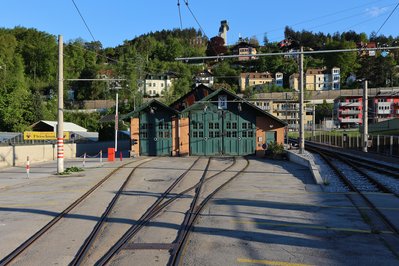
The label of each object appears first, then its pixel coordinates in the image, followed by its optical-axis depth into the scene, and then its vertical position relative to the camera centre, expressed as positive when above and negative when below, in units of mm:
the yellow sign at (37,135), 32938 +211
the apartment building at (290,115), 111050 +5956
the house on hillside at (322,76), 161250 +22544
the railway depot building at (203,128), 39344 +826
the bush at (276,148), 35500 -887
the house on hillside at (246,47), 197188 +40440
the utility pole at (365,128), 43578 +869
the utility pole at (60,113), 23203 +1331
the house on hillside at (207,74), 136750 +19719
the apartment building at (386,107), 120500 +8122
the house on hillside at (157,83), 152375 +19402
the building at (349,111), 121750 +7188
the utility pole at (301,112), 30838 +1723
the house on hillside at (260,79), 164100 +22245
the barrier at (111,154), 32906 -1268
